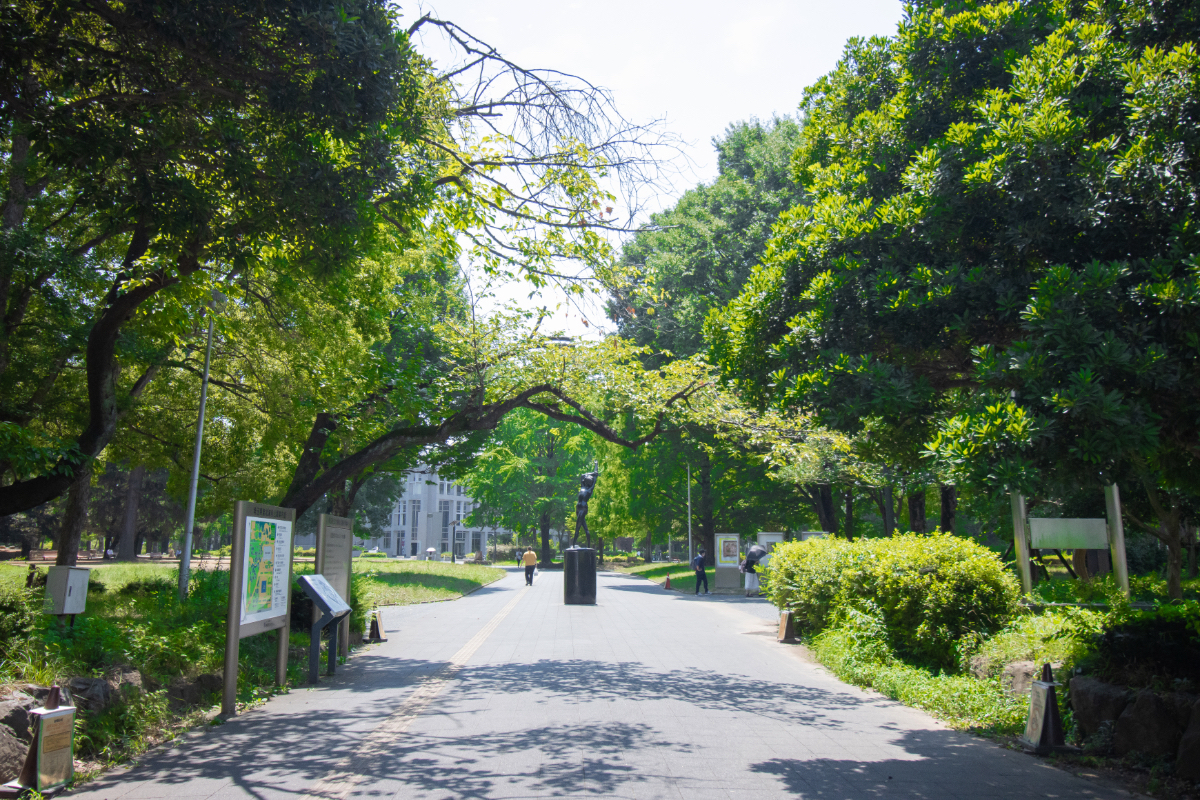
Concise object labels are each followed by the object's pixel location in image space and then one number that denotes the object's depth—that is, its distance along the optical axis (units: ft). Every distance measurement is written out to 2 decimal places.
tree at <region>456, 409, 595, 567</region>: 176.24
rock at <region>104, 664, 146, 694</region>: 22.26
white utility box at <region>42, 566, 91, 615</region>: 25.43
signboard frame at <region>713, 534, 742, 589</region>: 95.55
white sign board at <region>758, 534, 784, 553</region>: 93.15
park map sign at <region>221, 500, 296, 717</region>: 25.98
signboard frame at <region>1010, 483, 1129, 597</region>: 37.19
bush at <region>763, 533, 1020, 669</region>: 33.45
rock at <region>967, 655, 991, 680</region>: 29.07
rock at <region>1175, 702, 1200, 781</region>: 18.22
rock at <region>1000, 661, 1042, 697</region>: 25.80
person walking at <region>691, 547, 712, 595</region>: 91.45
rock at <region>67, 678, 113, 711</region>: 20.97
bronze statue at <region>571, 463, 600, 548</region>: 81.87
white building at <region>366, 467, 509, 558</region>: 318.86
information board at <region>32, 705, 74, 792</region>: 16.99
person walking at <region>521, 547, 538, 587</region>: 111.51
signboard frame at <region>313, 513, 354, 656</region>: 37.29
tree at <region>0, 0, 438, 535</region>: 23.35
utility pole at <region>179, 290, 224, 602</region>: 55.25
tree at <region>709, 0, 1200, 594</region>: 16.92
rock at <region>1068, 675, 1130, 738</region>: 21.33
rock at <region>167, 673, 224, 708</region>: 25.52
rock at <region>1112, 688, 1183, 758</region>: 19.80
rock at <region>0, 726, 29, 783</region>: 17.15
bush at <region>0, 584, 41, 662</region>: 21.17
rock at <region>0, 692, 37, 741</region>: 18.04
